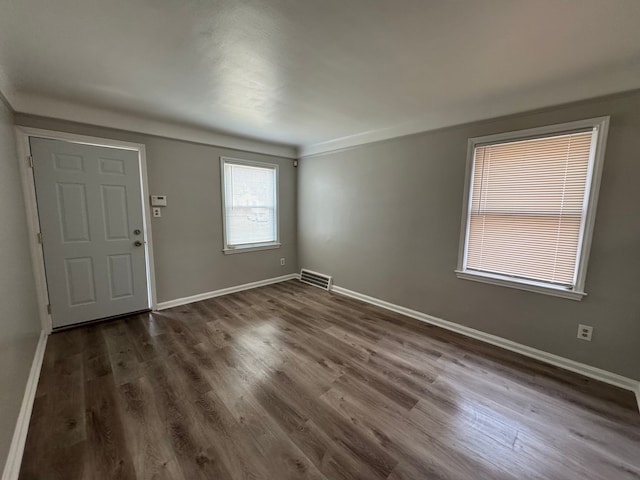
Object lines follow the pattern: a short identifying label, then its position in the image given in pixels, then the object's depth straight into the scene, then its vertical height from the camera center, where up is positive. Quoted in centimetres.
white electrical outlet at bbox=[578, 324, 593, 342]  218 -102
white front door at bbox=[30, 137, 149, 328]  266 -26
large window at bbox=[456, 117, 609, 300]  215 +5
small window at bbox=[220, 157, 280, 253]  397 +5
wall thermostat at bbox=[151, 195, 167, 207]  324 +7
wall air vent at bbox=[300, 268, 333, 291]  433 -125
